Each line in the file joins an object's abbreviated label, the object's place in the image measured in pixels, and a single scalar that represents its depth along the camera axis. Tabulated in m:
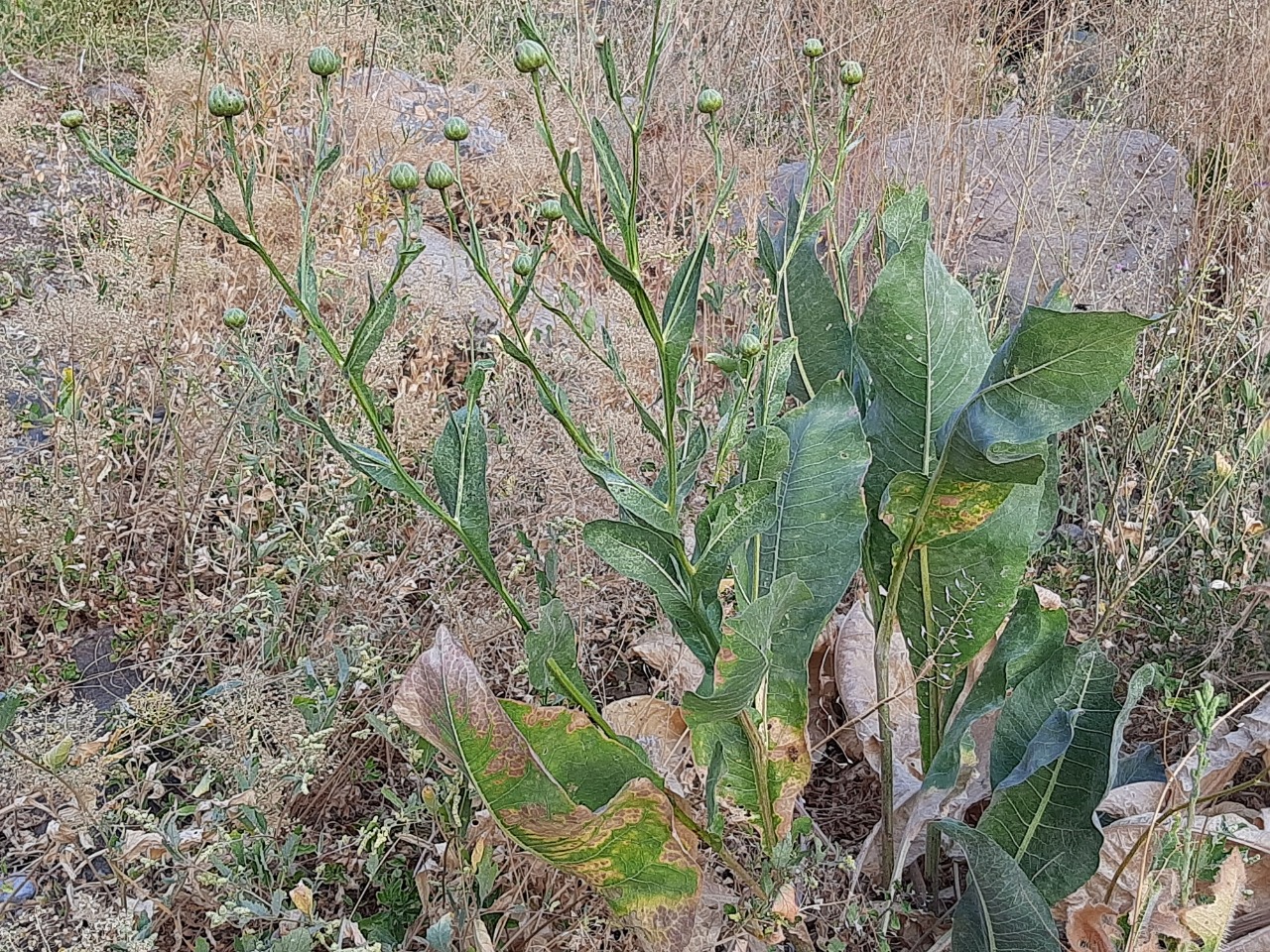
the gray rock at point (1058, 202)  2.64
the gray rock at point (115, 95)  3.93
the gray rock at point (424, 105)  3.32
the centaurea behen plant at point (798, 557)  1.04
